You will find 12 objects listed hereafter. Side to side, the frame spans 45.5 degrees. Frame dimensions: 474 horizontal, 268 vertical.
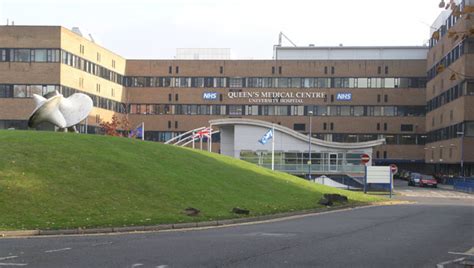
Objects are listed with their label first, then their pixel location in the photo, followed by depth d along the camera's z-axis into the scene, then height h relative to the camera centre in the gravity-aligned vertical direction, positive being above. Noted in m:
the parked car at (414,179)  68.00 -2.97
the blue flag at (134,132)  65.61 +2.42
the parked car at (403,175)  86.41 -3.23
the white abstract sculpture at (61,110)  37.75 +2.70
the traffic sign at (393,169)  40.32 -1.06
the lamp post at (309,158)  61.54 -0.69
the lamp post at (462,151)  67.25 +0.50
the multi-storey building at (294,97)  92.12 +9.13
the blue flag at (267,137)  56.24 +1.52
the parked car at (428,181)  66.41 -3.17
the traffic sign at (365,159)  39.87 -0.37
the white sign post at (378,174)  41.04 -1.48
